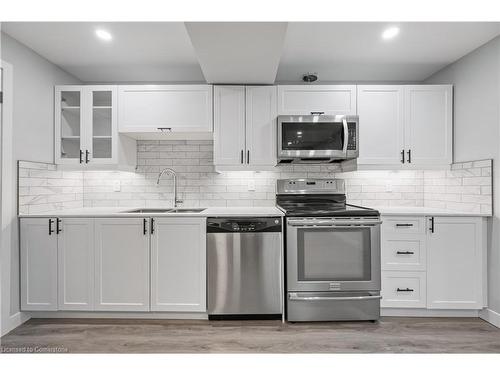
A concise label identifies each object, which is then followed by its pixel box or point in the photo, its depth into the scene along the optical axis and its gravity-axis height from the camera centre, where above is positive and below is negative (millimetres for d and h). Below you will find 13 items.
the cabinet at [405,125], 2934 +617
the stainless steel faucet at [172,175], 3245 +133
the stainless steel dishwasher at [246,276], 2521 -755
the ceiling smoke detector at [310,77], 3075 +1149
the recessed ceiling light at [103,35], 2316 +1214
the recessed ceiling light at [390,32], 2283 +1223
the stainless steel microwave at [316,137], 2826 +481
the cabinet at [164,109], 2926 +772
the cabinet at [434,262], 2545 -652
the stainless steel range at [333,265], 2502 -663
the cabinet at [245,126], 2949 +607
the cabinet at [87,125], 2912 +604
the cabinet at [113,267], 2529 -682
